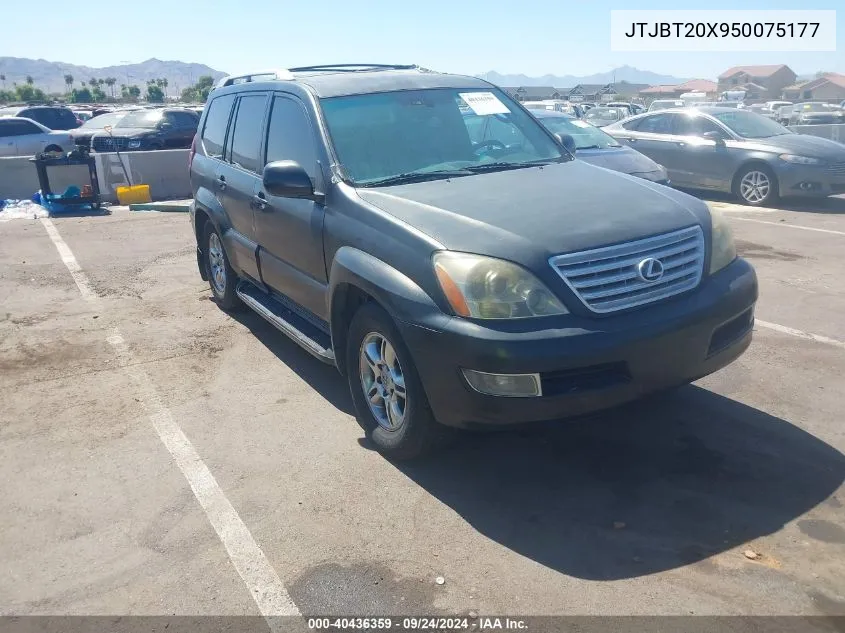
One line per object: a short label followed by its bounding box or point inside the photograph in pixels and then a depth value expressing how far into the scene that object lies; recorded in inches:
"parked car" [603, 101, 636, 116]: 994.0
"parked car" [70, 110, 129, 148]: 753.6
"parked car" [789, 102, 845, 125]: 936.9
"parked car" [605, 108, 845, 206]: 455.8
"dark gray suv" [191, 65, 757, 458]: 132.4
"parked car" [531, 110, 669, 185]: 400.5
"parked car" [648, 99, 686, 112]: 1071.3
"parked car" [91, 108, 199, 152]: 711.1
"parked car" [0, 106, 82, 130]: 922.1
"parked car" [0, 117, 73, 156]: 750.5
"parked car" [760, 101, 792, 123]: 1093.1
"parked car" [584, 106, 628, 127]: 904.0
